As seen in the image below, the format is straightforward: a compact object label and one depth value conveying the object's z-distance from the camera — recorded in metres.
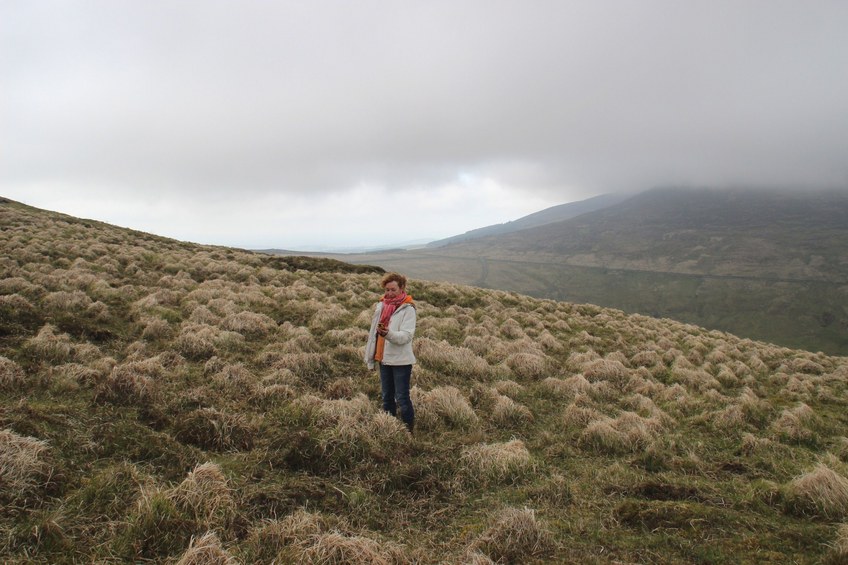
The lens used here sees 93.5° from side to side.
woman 7.31
